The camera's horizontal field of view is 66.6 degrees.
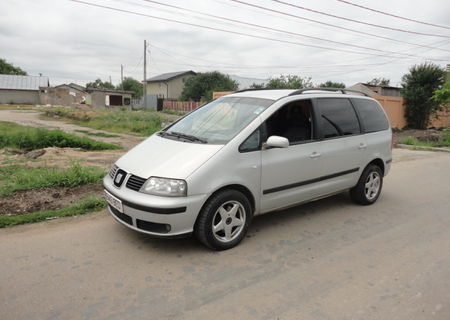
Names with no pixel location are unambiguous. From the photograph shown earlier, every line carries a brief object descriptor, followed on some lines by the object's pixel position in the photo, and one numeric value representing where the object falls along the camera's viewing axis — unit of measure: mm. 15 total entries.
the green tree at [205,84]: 43938
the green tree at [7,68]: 74188
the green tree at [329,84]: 36144
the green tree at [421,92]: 18203
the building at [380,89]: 30250
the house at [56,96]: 53250
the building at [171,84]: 57844
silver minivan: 3365
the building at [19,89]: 52800
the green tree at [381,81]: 56894
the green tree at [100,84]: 92000
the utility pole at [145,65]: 38288
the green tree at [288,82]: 35938
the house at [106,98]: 41312
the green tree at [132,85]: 75688
